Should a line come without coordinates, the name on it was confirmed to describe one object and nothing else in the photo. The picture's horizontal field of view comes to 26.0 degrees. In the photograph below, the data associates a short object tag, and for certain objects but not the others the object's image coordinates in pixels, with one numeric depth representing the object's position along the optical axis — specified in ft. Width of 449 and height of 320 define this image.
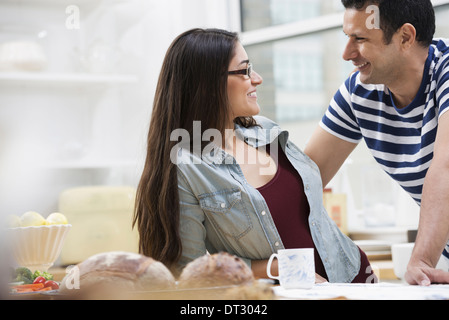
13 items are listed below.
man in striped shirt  14.19
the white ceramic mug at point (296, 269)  9.14
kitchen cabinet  28.63
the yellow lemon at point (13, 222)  6.91
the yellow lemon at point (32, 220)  9.53
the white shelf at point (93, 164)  28.80
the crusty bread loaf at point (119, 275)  6.64
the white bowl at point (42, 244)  9.68
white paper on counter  7.68
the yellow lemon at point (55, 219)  10.59
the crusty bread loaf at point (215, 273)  6.93
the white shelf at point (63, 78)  27.74
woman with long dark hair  11.92
